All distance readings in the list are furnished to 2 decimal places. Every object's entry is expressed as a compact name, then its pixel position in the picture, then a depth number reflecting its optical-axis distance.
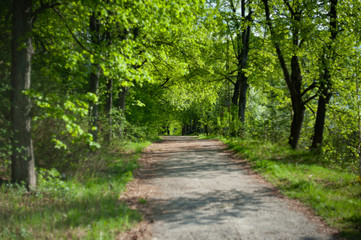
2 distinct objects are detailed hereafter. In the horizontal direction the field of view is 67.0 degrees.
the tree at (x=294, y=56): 12.66
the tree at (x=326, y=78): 11.61
